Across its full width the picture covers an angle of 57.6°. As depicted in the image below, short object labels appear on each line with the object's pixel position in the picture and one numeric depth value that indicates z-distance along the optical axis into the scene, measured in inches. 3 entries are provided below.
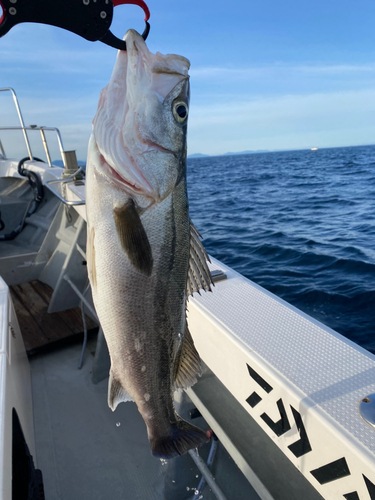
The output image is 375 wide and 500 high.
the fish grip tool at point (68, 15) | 14.0
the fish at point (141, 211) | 18.9
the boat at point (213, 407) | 21.7
